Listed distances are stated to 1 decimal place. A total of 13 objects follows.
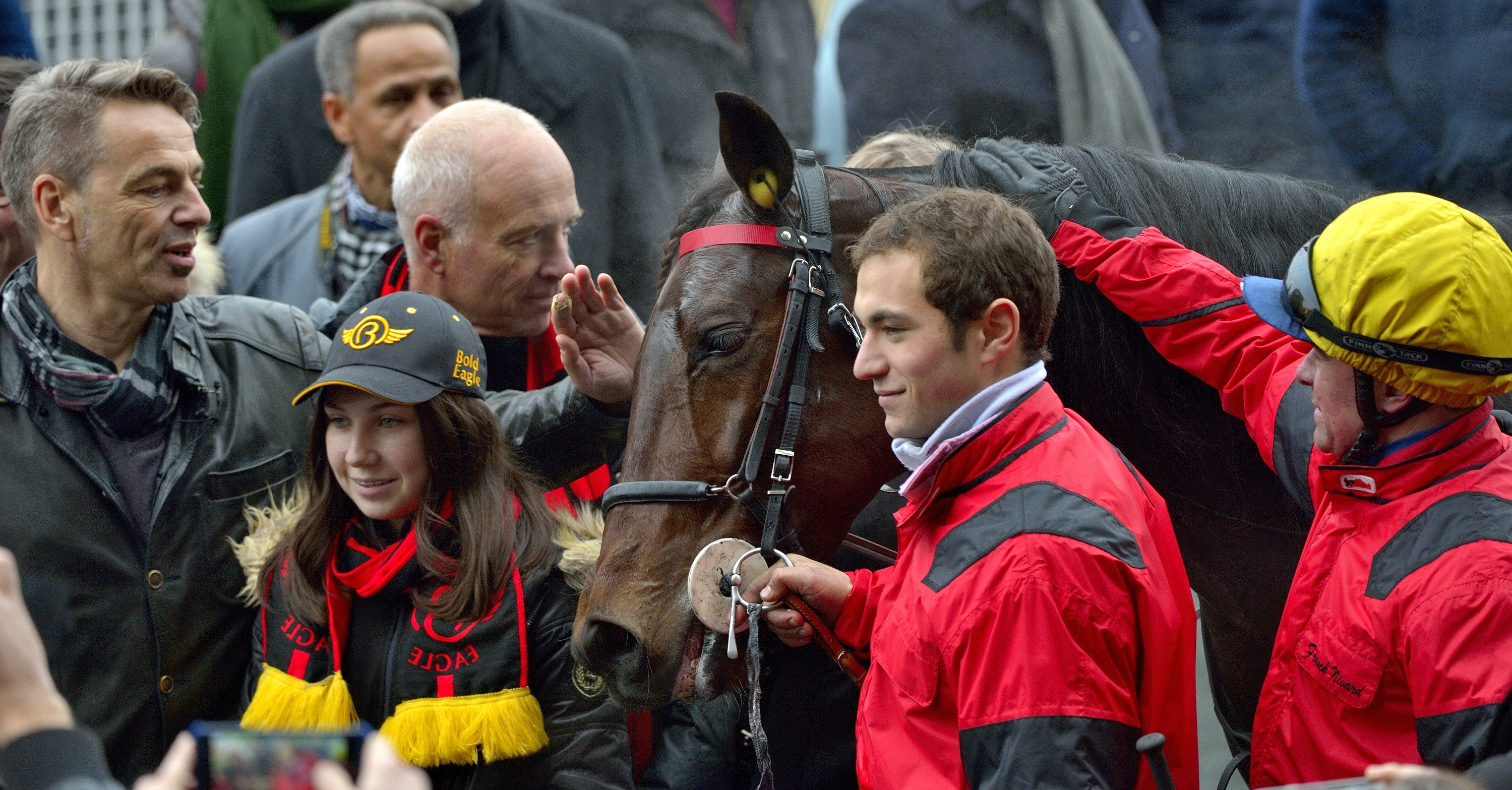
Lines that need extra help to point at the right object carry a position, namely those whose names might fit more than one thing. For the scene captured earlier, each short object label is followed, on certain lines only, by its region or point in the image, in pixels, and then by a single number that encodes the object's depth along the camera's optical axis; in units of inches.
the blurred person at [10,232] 285.7
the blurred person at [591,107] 422.3
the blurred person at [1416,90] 347.6
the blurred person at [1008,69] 459.2
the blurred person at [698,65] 530.3
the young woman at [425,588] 217.8
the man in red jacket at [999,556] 156.2
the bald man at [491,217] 289.1
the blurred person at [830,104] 539.8
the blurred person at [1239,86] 443.2
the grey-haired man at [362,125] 398.3
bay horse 206.7
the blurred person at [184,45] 571.2
